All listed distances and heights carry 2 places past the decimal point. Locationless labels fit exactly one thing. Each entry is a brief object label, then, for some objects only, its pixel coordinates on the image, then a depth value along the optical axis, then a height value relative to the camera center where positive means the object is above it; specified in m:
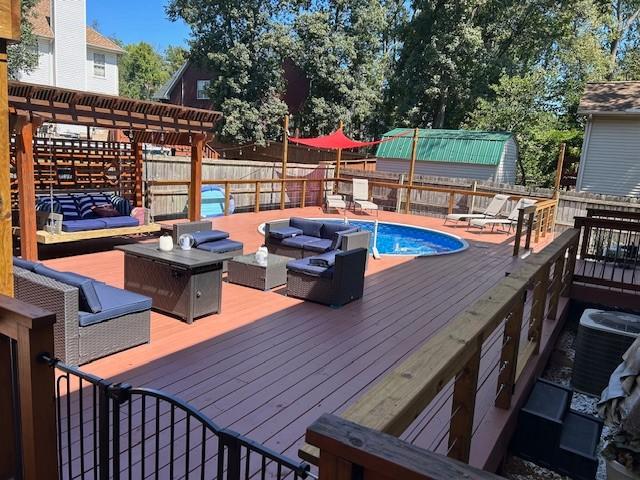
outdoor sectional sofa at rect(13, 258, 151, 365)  3.23 -1.16
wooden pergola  5.66 +0.39
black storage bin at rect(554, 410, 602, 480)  3.03 -1.72
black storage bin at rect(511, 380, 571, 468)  3.09 -1.64
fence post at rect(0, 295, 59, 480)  1.70 -0.85
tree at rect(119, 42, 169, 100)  49.03 +7.91
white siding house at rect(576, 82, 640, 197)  13.09 +0.97
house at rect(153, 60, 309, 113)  22.44 +3.34
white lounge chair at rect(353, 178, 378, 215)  12.88 -0.71
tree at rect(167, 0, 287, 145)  19.77 +4.09
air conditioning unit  4.30 -1.51
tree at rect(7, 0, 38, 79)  16.12 +3.13
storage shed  16.14 +0.52
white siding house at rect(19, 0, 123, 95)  19.03 +4.02
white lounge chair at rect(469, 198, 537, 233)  10.39 -1.02
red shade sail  12.96 +0.51
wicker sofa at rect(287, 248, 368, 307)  4.96 -1.23
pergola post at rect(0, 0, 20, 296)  1.78 -0.02
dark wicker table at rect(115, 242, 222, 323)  4.30 -1.17
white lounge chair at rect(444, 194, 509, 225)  10.91 -0.83
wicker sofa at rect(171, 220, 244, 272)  6.08 -1.09
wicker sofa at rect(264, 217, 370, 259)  6.30 -1.07
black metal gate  1.44 -1.52
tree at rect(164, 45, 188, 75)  53.58 +10.61
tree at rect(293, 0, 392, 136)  20.19 +4.40
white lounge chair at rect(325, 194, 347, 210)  12.45 -1.03
